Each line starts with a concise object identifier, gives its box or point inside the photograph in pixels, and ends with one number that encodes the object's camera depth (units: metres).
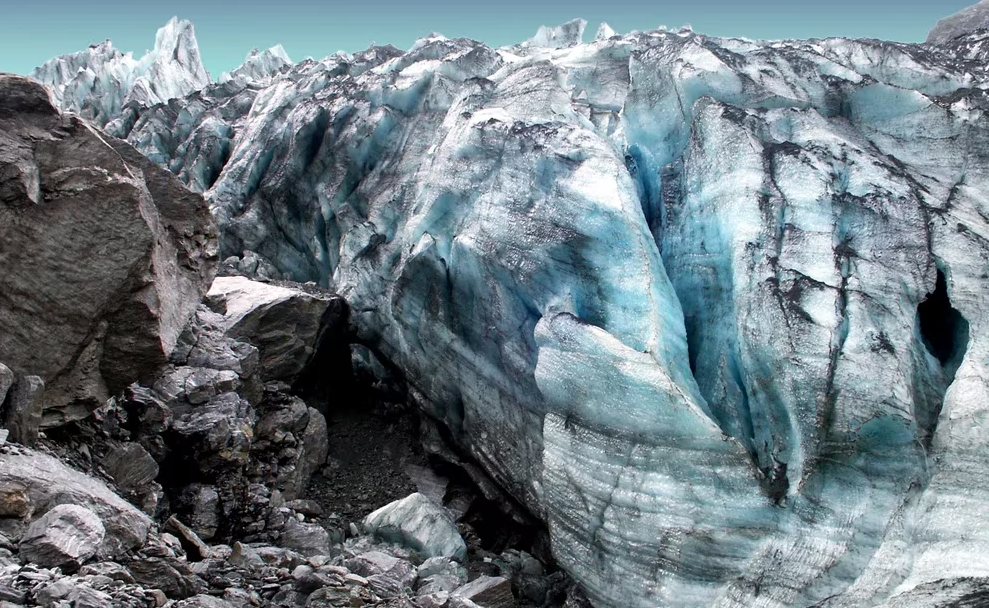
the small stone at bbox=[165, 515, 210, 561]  8.62
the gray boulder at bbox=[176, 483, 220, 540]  11.30
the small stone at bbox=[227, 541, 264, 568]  8.74
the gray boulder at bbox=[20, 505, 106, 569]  6.04
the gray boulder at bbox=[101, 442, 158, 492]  10.11
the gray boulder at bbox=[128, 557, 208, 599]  6.85
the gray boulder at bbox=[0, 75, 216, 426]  8.90
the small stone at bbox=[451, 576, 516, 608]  11.16
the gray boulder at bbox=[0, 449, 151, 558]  6.77
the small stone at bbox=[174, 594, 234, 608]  6.52
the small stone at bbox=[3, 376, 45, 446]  8.36
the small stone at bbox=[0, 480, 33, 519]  6.52
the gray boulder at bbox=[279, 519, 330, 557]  11.52
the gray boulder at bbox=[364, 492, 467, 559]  12.61
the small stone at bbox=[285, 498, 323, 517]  13.30
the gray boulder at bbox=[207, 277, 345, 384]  15.96
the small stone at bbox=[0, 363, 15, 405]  8.23
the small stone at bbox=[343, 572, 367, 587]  8.62
